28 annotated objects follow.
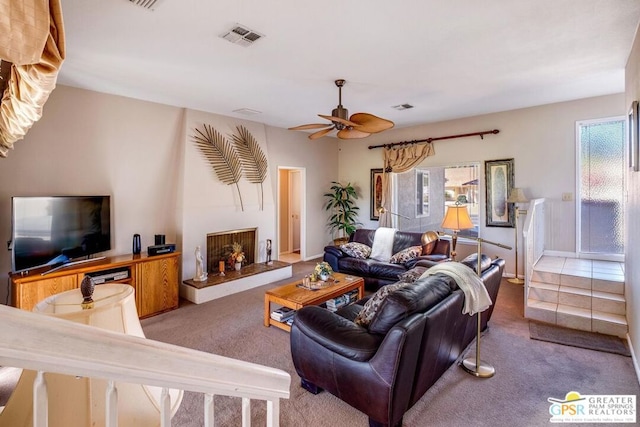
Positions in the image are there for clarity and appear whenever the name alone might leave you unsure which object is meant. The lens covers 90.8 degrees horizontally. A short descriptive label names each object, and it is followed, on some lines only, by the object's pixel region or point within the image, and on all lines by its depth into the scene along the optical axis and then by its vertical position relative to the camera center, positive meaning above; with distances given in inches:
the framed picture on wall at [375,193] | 268.2 +14.9
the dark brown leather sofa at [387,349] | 71.8 -34.7
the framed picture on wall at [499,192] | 204.5 +11.6
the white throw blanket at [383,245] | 200.5 -22.2
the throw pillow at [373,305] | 88.1 -27.1
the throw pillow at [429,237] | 104.6 -9.0
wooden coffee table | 127.6 -35.5
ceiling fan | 131.3 +37.7
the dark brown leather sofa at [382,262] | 175.1 -30.7
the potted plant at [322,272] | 148.0 -28.8
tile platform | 129.7 -39.3
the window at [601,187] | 172.6 +11.8
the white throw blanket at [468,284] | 94.3 -22.8
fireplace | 197.6 -21.5
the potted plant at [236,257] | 200.5 -28.8
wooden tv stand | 118.4 -28.2
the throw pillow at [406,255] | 183.3 -26.1
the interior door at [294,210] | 297.0 +1.2
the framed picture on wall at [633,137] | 98.7 +23.6
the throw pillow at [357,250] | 202.5 -25.5
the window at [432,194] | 223.3 +12.2
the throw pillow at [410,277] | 103.5 -22.4
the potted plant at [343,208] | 279.9 +2.5
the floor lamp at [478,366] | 100.7 -52.0
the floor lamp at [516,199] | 192.0 +6.1
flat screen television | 119.5 -6.5
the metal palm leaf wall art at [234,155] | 195.5 +37.2
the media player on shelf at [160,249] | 157.4 -18.6
